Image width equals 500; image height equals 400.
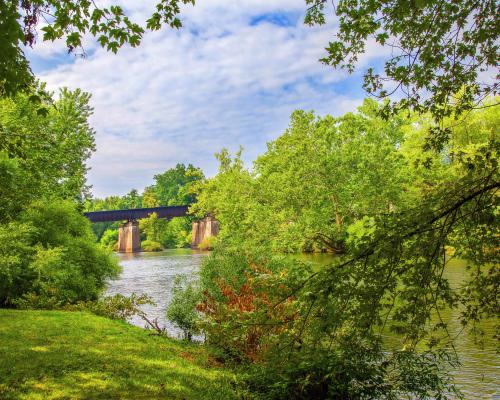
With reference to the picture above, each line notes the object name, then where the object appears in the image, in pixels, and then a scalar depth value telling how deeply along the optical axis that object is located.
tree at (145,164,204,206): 114.32
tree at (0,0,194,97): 5.09
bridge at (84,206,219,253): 80.94
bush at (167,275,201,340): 14.02
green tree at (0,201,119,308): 17.16
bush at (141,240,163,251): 89.23
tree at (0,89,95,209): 11.84
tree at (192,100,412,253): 30.47
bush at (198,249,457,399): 5.38
